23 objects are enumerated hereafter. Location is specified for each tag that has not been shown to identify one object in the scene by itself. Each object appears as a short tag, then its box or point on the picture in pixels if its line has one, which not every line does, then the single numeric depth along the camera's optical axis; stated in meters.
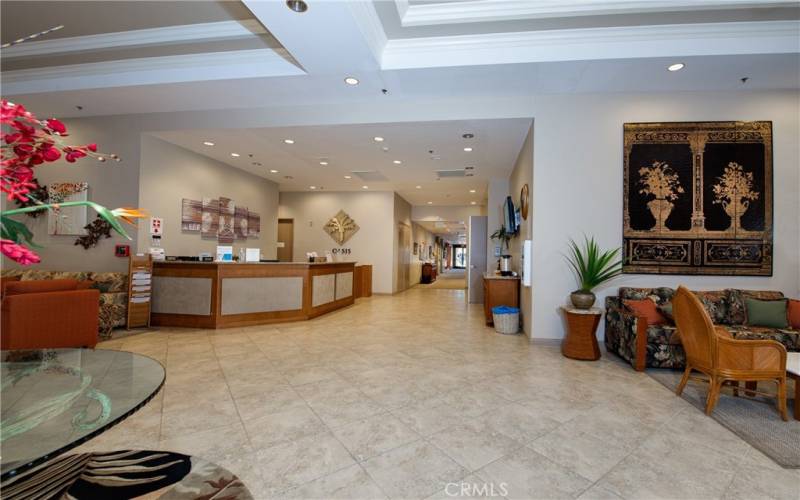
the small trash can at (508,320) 5.23
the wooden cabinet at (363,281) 9.44
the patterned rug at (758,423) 2.13
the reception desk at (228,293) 5.29
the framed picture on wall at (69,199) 5.69
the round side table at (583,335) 3.95
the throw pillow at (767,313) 3.75
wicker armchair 2.54
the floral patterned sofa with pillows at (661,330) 3.53
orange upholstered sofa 3.46
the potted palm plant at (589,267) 4.09
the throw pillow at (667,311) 3.78
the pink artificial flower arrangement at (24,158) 0.87
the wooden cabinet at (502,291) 5.63
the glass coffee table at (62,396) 1.08
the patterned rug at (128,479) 1.30
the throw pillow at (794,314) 3.71
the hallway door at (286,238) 10.59
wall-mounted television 6.35
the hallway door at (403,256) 10.95
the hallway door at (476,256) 9.03
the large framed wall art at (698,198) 4.30
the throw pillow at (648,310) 3.87
